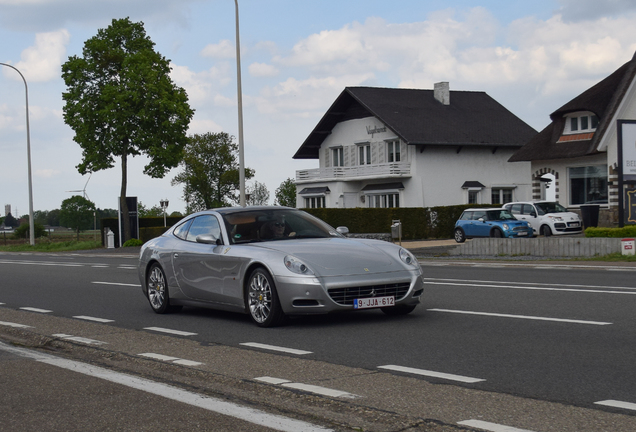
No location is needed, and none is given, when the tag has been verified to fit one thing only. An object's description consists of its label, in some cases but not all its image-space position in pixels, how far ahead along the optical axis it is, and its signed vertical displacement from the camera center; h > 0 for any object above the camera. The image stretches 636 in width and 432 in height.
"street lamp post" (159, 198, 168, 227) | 57.09 +1.55
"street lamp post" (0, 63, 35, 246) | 54.72 +4.41
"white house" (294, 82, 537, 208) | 53.78 +4.44
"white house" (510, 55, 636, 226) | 38.03 +3.26
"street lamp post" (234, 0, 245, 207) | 33.03 +5.45
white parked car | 35.34 +0.03
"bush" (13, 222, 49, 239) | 78.01 +0.03
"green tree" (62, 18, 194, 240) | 51.50 +7.29
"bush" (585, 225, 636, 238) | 23.58 -0.44
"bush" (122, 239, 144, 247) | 48.59 -0.80
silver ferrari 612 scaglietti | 9.53 -0.50
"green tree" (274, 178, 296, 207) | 89.00 +3.24
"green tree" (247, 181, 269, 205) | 90.94 +3.30
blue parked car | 35.19 -0.24
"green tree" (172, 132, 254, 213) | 90.38 +5.84
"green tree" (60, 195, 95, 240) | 143.00 +3.04
